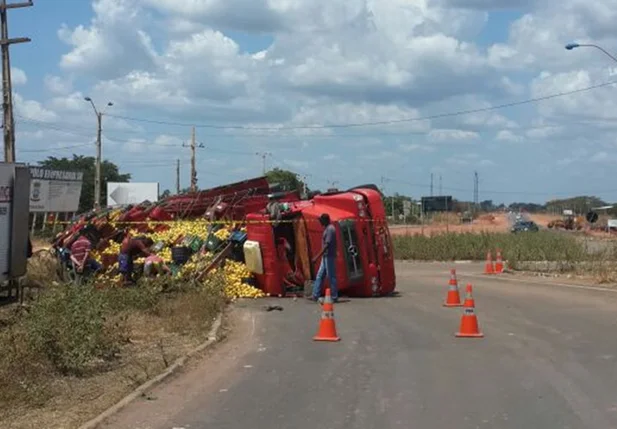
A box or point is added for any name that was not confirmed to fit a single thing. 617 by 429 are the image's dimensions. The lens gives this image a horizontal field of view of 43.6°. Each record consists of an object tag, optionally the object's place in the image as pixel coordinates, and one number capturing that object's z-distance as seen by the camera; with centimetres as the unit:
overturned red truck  1839
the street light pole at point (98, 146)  5618
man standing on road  1709
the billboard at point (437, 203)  9669
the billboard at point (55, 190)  4797
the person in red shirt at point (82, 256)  1791
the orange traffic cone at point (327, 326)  1162
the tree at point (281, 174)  9997
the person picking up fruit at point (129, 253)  1784
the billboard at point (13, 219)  1266
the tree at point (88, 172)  9325
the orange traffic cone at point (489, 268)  2745
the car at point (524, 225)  6831
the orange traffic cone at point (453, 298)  1623
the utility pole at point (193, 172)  7174
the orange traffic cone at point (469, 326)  1183
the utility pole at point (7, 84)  2931
